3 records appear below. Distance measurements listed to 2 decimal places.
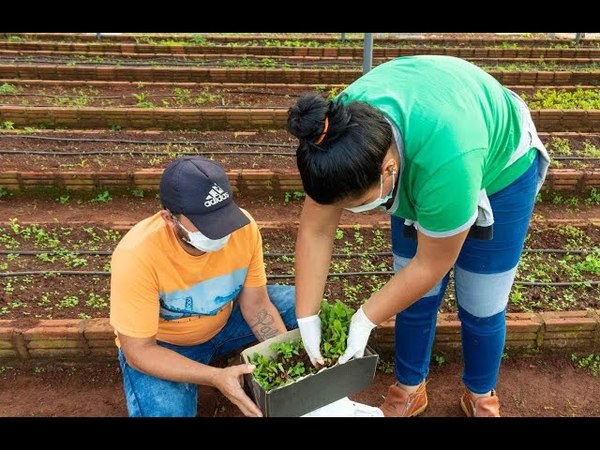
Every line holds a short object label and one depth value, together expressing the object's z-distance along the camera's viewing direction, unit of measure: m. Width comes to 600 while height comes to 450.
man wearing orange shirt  1.94
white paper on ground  2.08
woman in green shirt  1.46
